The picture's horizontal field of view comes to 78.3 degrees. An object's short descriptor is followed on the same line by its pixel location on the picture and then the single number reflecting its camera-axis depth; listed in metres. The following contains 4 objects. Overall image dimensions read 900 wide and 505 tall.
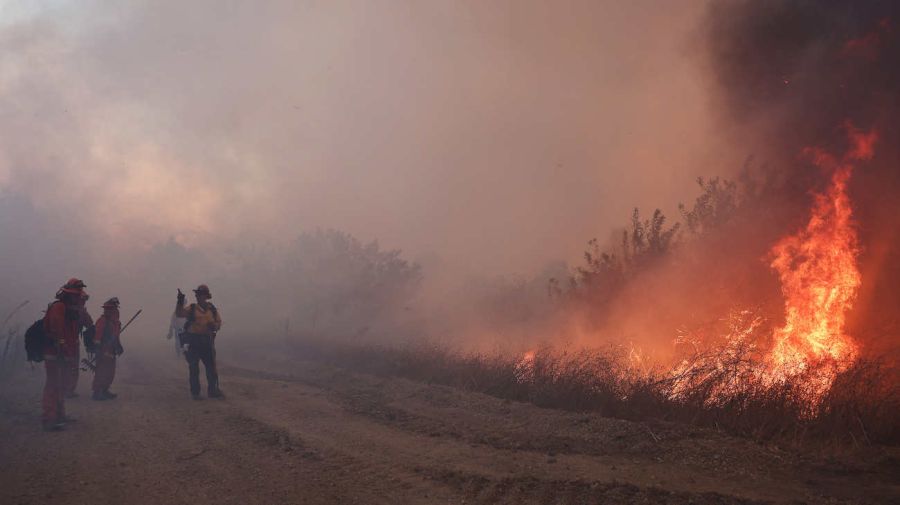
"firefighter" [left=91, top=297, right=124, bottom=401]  11.11
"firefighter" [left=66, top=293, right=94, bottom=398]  10.80
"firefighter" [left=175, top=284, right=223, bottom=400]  10.91
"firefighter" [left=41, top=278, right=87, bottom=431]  8.60
